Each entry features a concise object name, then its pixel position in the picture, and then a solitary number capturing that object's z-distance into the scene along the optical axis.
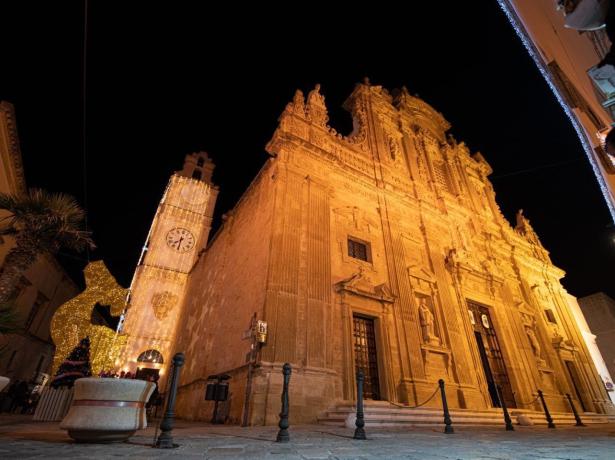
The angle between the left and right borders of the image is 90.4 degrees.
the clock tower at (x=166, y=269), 20.60
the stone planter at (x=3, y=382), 2.85
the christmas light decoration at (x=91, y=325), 9.50
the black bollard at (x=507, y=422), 7.00
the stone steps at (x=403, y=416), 7.14
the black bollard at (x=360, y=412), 4.61
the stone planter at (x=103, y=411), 3.20
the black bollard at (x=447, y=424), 5.79
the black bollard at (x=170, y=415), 3.22
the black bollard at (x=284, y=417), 4.15
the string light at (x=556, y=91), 6.88
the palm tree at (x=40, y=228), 7.81
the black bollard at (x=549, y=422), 8.47
